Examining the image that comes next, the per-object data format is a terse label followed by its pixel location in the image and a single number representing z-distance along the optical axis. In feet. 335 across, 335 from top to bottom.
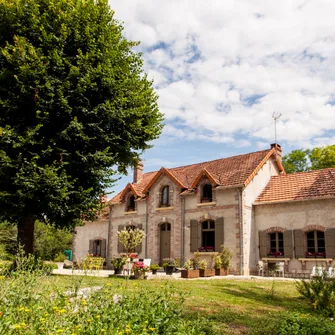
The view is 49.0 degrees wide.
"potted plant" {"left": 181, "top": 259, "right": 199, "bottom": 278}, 54.80
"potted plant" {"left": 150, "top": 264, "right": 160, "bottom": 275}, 58.95
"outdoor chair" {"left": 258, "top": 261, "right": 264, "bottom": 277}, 64.23
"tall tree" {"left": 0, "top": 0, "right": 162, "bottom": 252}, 42.24
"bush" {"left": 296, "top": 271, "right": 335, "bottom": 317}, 26.63
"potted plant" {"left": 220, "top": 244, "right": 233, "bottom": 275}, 63.62
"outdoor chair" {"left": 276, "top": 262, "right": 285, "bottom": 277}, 60.91
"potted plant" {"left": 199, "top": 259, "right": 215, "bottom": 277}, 57.88
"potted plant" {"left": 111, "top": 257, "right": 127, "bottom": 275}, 54.70
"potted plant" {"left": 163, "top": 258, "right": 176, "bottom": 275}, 60.08
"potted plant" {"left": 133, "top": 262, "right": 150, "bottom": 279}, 48.88
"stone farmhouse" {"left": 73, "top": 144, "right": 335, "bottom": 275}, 62.13
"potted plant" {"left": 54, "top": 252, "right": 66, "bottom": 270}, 100.50
